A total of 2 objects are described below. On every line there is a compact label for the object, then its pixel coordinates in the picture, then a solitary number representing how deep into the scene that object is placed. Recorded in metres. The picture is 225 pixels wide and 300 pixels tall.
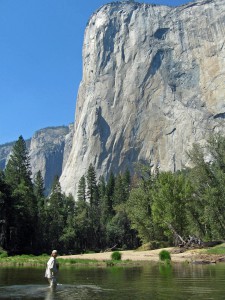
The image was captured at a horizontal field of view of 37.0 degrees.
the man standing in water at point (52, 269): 14.54
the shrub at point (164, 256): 29.29
